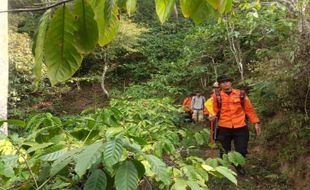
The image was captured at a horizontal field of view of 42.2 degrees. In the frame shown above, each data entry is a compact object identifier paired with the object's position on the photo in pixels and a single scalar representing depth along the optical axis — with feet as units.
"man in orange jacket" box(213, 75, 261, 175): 18.22
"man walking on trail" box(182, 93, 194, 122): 35.49
